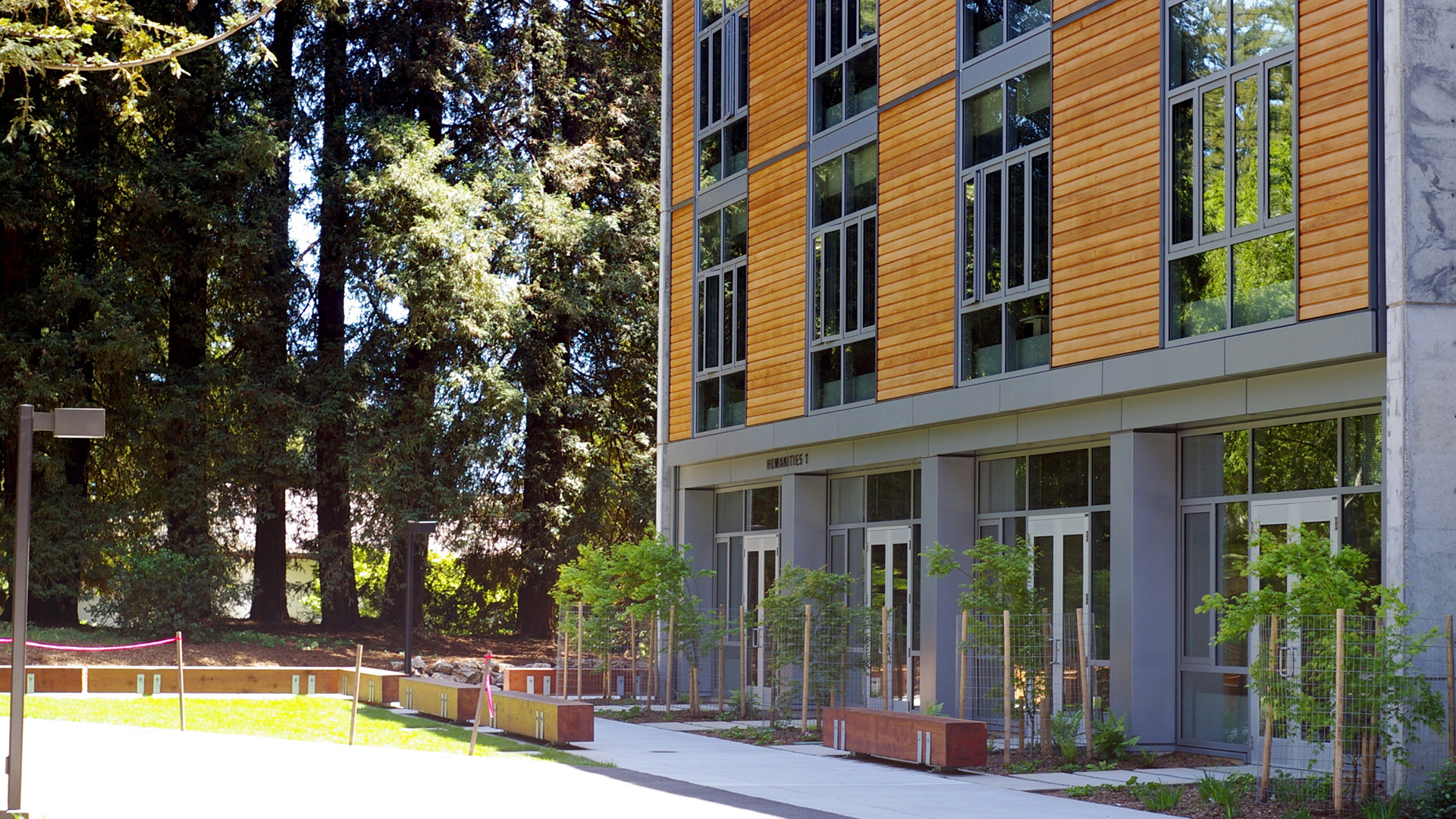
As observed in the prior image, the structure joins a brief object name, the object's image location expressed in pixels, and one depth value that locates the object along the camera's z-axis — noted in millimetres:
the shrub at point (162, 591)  32750
